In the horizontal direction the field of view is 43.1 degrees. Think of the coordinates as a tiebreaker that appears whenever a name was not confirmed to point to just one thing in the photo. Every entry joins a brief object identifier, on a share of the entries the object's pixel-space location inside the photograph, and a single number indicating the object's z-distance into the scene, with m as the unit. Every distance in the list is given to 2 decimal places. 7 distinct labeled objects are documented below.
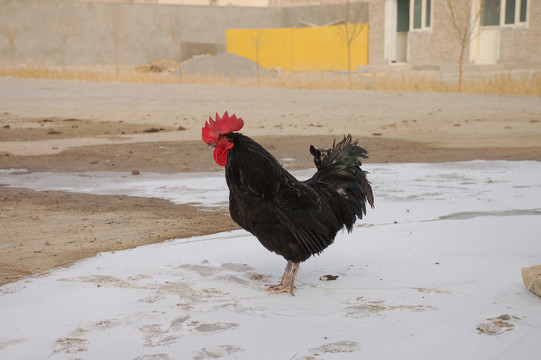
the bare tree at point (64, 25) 44.88
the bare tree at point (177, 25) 47.06
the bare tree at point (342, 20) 35.91
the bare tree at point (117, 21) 46.06
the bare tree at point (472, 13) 27.77
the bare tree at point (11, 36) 41.16
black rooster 4.18
